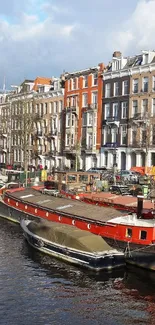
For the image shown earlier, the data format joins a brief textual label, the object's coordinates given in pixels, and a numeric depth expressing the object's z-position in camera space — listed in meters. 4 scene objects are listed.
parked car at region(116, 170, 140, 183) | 58.19
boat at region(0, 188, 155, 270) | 31.25
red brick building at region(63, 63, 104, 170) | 80.25
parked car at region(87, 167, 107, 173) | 65.99
